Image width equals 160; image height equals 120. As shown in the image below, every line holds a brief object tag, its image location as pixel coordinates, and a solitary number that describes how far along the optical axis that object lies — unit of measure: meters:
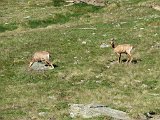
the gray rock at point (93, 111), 23.60
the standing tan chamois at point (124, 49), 34.16
